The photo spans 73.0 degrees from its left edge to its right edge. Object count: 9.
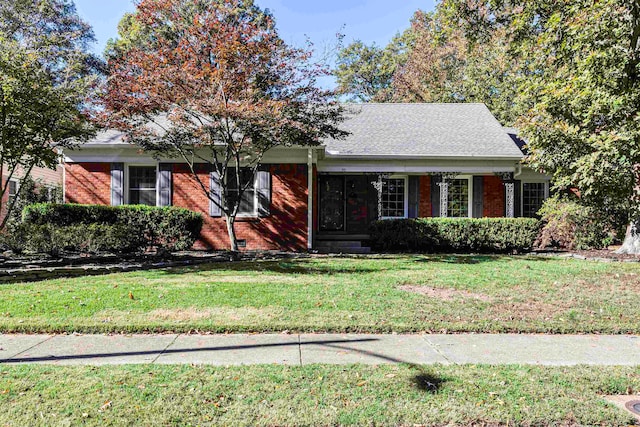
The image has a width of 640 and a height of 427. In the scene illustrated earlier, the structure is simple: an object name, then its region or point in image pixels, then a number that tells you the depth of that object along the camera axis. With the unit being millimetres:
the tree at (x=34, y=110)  8281
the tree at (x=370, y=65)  31844
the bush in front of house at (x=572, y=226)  12155
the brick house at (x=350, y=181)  13164
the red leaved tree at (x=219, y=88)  9078
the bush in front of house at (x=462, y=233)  12742
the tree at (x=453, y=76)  24188
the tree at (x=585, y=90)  7652
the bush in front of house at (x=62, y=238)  10203
